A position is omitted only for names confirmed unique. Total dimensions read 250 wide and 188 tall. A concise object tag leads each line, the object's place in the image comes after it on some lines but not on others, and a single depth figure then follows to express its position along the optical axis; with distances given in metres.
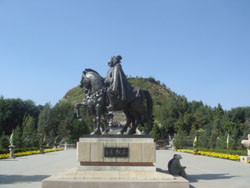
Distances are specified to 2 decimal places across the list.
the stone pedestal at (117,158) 7.63
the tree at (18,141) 29.66
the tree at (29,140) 33.13
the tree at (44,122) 51.34
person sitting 9.20
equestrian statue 8.93
